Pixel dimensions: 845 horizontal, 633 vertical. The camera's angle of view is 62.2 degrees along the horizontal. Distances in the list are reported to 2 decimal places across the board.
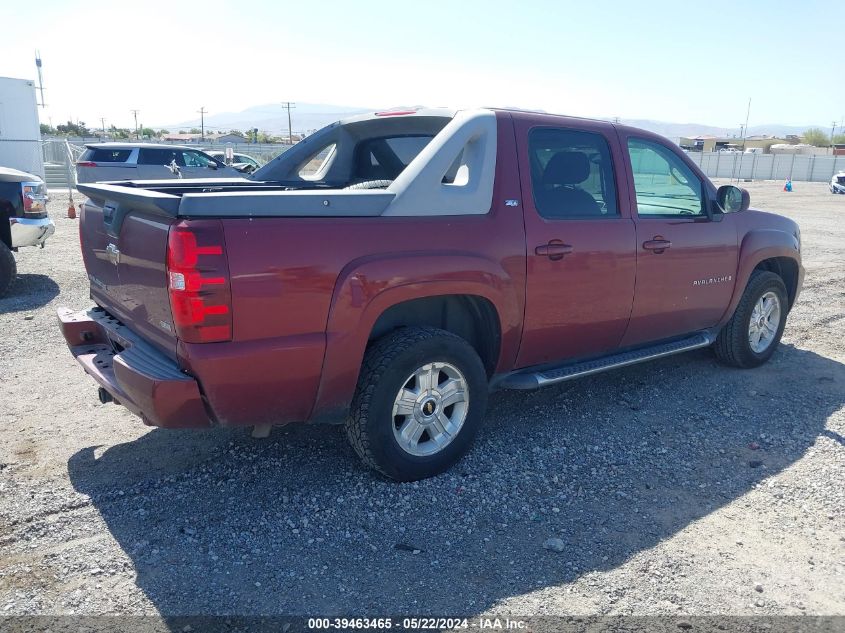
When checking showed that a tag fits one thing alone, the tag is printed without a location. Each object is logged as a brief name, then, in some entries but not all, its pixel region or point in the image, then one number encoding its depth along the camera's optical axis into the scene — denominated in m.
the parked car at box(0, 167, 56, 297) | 7.96
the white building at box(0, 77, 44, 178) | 20.22
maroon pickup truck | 3.11
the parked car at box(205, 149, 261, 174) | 23.30
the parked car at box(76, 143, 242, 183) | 17.31
